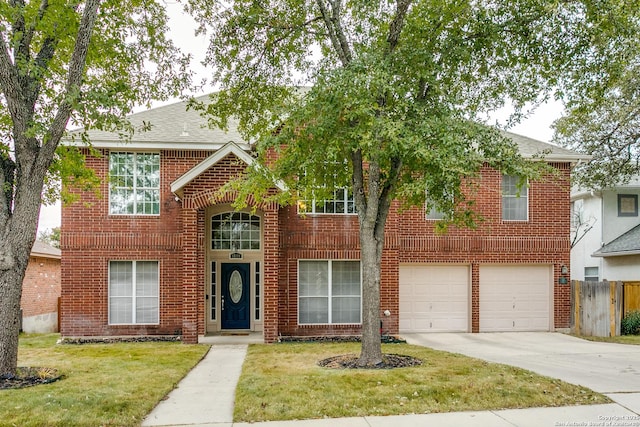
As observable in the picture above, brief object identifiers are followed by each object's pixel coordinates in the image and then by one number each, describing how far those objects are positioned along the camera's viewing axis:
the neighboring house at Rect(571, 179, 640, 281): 21.17
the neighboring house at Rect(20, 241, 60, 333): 21.33
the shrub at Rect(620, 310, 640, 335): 16.64
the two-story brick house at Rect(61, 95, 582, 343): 14.84
